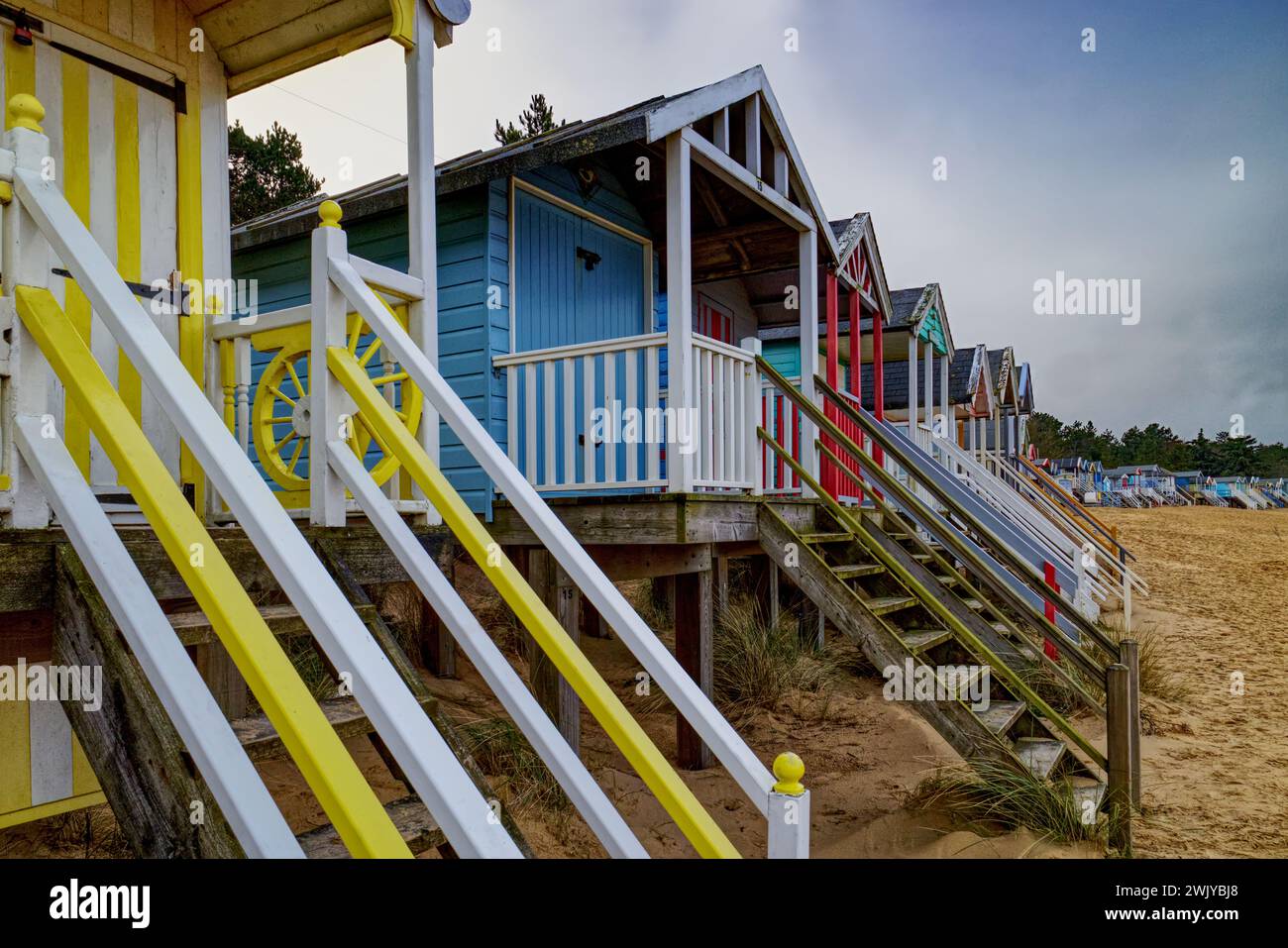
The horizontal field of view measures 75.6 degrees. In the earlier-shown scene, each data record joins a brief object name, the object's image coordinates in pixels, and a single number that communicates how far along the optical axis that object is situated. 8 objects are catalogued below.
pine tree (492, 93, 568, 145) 20.78
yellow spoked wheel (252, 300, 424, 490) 3.02
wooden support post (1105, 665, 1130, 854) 3.68
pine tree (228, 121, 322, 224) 18.47
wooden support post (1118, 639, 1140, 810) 3.79
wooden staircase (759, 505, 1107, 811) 4.02
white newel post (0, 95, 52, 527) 2.08
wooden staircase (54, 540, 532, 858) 1.73
